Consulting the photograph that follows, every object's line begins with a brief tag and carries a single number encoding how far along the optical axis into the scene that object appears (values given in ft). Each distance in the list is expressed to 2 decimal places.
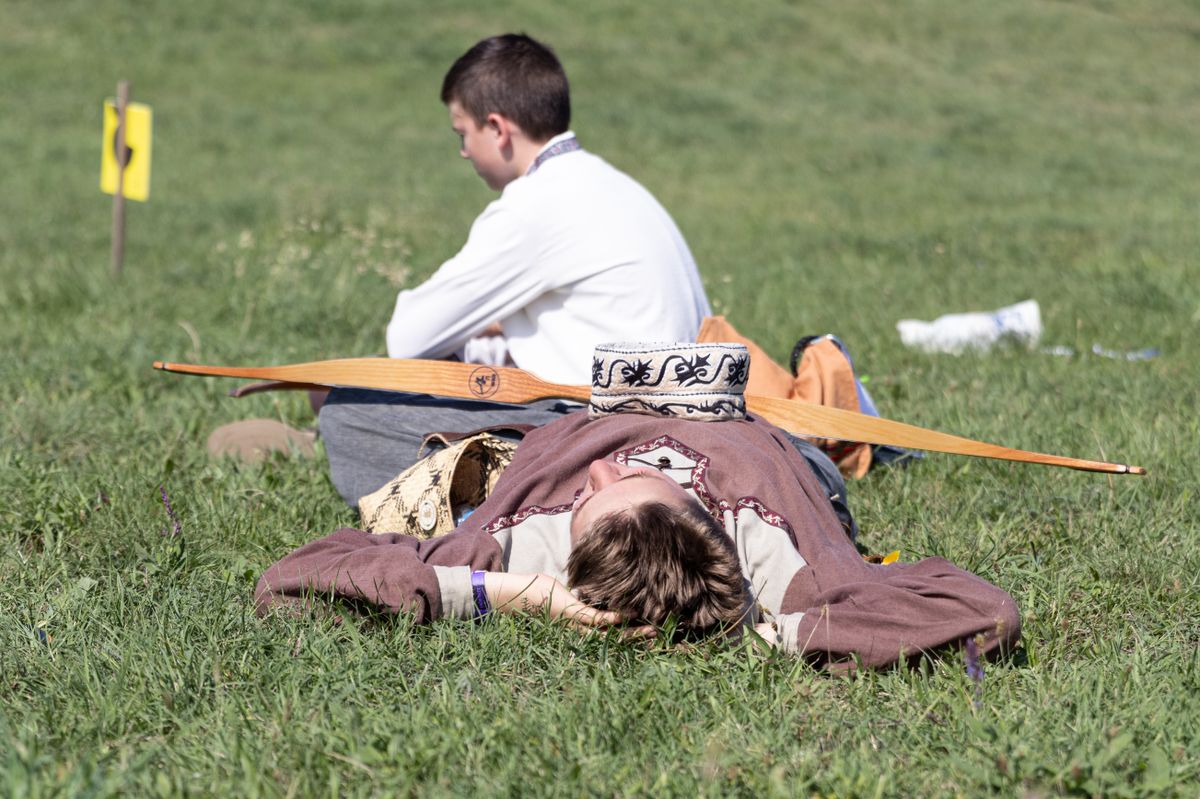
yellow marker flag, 50.17
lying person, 19.42
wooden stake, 50.60
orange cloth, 29.91
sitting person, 28.43
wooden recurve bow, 27.50
